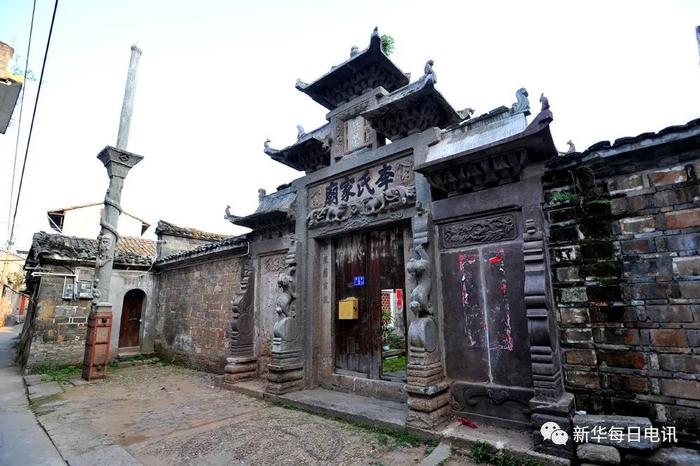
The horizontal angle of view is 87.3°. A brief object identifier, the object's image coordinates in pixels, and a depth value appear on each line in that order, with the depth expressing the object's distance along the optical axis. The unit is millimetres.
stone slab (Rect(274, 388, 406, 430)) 4688
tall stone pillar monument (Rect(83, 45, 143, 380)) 8422
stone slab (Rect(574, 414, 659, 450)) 3164
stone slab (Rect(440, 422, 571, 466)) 3438
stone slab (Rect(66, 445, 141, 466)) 3760
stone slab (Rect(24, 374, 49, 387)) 8031
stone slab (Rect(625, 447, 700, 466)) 3105
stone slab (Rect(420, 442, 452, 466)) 3543
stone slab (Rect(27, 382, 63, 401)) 6834
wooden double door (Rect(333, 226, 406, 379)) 5938
